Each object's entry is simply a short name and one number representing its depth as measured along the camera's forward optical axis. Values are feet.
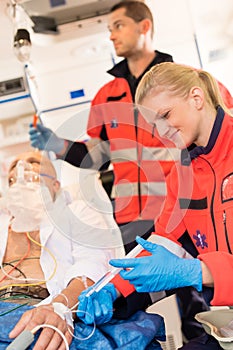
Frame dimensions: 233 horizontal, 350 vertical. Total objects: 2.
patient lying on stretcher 5.48
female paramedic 4.01
